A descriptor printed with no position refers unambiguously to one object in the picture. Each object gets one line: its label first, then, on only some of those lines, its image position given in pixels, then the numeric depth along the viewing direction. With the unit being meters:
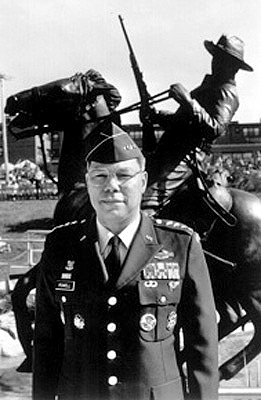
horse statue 2.80
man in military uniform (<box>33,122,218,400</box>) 1.59
